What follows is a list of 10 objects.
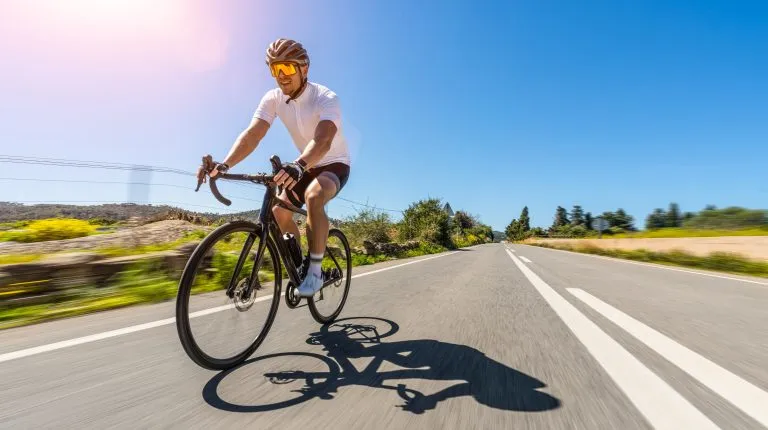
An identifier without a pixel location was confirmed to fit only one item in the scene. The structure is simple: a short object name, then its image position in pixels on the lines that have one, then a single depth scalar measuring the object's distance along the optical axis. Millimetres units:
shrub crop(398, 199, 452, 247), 33125
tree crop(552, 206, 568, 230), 131975
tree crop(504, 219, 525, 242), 121881
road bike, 1812
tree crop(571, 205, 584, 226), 127862
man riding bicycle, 2539
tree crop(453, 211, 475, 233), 81075
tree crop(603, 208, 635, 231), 101938
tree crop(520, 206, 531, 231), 125762
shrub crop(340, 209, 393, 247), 16812
